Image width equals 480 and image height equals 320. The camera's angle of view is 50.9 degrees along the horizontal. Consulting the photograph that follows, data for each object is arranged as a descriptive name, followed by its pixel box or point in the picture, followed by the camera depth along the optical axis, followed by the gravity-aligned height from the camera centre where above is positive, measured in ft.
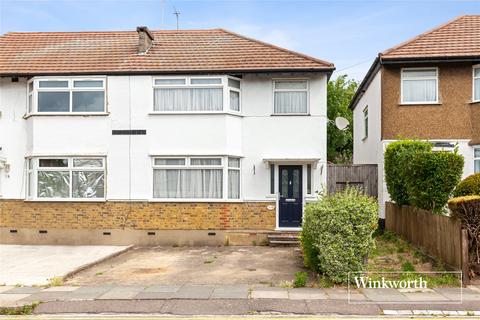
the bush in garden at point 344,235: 32.09 -3.62
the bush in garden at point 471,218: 32.55 -2.52
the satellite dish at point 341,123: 61.81 +6.96
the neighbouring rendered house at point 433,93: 55.21 +9.54
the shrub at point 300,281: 31.50 -6.39
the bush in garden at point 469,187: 37.32 -0.57
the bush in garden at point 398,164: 45.98 +1.50
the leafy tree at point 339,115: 130.43 +16.80
